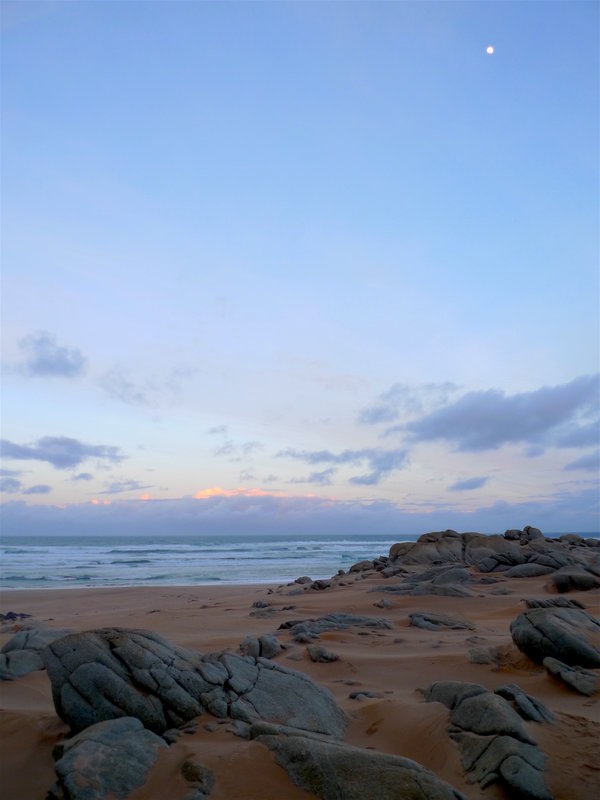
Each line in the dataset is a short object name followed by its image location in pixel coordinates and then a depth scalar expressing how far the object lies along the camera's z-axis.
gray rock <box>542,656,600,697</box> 6.47
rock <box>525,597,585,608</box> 11.08
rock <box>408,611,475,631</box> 11.19
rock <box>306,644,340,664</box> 8.36
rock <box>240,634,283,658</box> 8.70
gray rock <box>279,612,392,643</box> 10.57
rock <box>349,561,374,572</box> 24.62
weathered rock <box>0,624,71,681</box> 7.64
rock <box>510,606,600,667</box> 7.13
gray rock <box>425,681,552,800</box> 4.61
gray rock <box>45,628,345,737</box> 5.27
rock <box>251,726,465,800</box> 4.21
